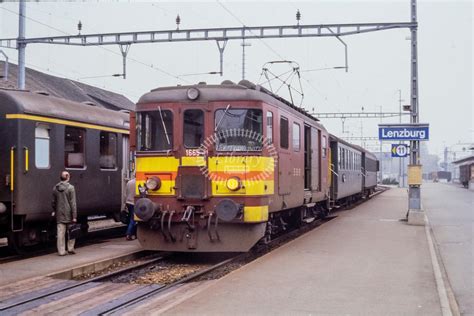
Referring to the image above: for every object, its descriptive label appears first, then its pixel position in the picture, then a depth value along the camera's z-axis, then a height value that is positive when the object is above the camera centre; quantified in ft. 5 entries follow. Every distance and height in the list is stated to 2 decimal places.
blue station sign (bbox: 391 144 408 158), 71.50 +2.54
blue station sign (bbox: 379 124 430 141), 59.82 +3.94
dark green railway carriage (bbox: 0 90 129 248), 36.09 +0.88
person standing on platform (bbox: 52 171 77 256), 36.32 -2.10
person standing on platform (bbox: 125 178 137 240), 43.47 -2.51
